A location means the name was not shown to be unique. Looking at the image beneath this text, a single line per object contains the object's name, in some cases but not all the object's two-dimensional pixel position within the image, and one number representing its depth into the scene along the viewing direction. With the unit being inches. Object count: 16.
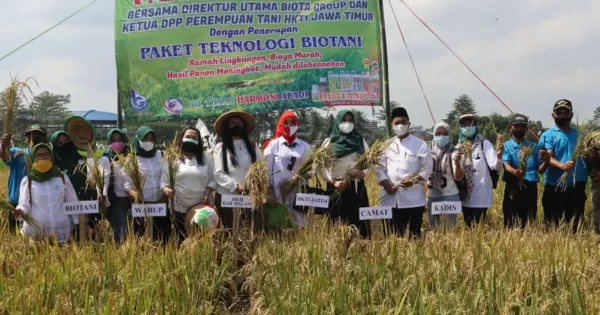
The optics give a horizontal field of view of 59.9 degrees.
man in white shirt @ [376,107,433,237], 200.2
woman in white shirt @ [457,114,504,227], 209.3
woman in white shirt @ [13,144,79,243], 180.9
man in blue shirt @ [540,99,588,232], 208.8
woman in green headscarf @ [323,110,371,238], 200.2
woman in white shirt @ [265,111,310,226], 199.2
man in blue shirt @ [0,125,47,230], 199.3
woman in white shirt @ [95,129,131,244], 202.8
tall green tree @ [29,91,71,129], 966.7
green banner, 345.4
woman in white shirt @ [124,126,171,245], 201.3
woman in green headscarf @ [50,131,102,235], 204.5
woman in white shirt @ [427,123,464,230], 205.5
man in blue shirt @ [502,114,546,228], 216.1
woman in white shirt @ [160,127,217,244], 198.1
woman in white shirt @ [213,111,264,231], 195.3
